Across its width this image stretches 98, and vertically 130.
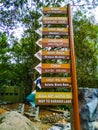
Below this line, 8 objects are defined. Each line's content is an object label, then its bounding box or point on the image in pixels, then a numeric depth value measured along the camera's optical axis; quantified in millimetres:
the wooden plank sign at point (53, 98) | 1649
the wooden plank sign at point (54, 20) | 1800
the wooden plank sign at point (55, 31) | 1782
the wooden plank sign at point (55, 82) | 1692
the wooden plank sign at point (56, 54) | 1737
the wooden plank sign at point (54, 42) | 1754
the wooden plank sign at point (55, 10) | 1826
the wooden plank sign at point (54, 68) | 1719
